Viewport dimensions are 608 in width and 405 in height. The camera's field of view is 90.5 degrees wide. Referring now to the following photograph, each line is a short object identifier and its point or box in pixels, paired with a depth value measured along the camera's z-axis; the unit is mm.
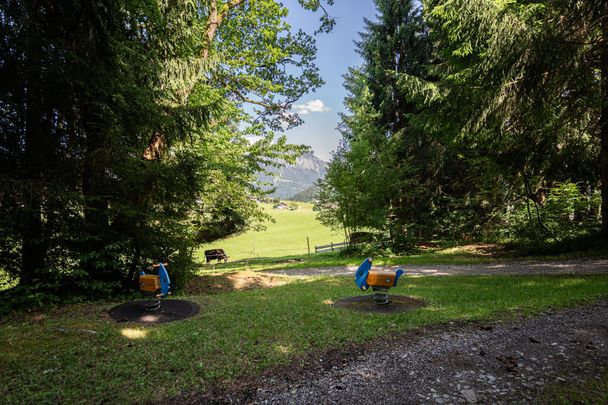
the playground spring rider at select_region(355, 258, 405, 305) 5660
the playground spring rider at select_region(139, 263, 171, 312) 5207
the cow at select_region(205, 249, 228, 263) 21714
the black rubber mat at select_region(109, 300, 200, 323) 4965
